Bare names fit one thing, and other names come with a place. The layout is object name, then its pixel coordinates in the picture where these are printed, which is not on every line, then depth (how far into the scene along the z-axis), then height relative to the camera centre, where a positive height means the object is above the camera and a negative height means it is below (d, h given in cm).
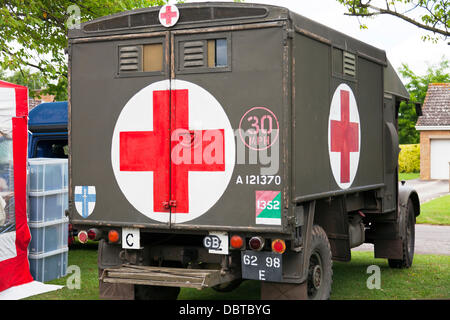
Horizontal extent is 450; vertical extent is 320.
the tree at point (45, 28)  1336 +304
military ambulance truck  618 +18
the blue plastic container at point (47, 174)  950 -15
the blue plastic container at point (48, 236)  955 -108
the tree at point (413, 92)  4841 +550
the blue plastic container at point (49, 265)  952 -151
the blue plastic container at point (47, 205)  952 -61
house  3703 +103
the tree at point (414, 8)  958 +235
